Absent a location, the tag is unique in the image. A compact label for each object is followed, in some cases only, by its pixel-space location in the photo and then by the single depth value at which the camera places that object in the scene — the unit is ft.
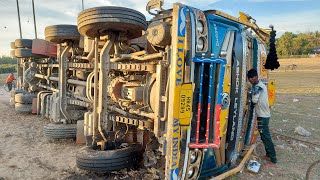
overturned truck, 7.42
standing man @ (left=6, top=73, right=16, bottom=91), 37.39
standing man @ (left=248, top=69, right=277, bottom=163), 11.34
